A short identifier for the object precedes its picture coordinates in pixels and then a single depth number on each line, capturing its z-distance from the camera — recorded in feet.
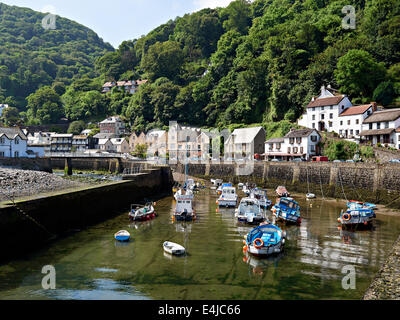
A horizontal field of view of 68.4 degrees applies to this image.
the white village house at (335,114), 170.09
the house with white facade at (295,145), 176.86
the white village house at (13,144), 184.96
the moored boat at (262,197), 111.51
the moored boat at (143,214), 90.99
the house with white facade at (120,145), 328.72
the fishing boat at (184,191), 126.27
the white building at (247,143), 219.41
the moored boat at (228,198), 115.14
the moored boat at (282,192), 138.00
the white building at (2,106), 465.84
